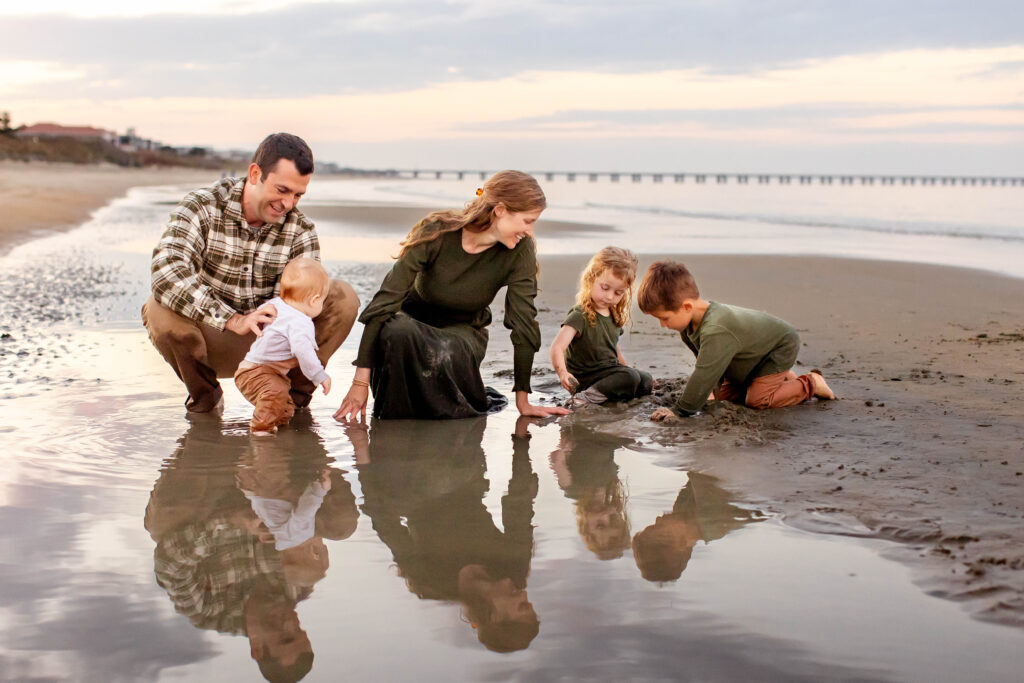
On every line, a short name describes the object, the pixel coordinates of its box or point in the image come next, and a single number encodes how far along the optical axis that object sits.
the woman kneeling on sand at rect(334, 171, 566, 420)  4.38
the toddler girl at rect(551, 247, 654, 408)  4.91
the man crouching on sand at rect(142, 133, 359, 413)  4.25
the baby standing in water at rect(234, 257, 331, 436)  4.17
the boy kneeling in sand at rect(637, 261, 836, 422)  4.37
